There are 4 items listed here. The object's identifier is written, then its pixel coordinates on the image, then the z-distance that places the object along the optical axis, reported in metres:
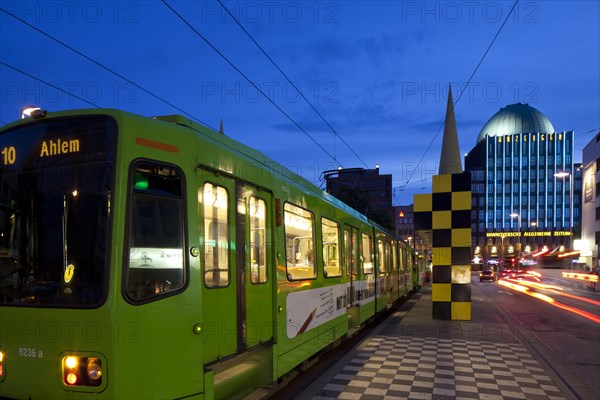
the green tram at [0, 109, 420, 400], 3.49
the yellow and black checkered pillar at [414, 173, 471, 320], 12.96
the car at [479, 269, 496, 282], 46.41
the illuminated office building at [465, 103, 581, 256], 107.25
